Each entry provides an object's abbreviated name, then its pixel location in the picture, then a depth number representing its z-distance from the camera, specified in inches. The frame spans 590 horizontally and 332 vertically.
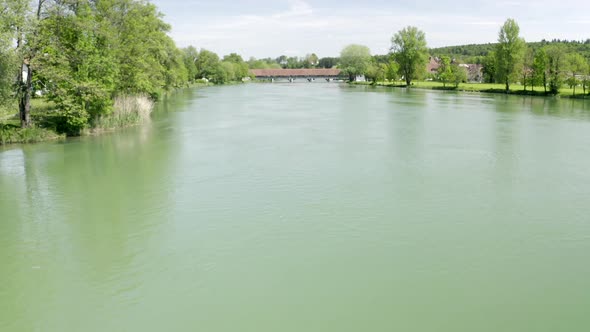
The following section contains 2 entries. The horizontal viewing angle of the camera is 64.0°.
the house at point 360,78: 5807.1
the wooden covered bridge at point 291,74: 6412.4
